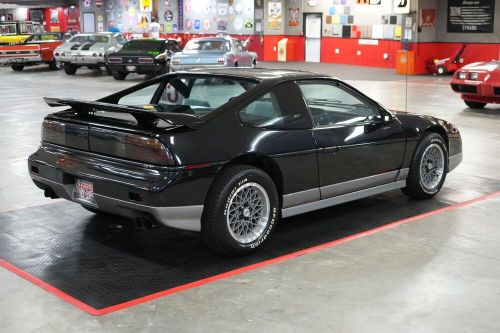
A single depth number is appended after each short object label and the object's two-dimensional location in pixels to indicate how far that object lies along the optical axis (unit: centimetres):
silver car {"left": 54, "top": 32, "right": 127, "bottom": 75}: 2377
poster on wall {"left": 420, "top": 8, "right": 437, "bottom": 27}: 2352
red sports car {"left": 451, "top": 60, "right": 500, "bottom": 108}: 1326
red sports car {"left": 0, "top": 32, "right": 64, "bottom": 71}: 2517
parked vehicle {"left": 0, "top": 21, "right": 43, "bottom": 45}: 2682
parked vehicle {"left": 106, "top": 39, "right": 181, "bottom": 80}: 2153
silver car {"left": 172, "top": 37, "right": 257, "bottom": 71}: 1967
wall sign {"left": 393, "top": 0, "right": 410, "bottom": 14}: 2233
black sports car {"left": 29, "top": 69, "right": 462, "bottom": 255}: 466
